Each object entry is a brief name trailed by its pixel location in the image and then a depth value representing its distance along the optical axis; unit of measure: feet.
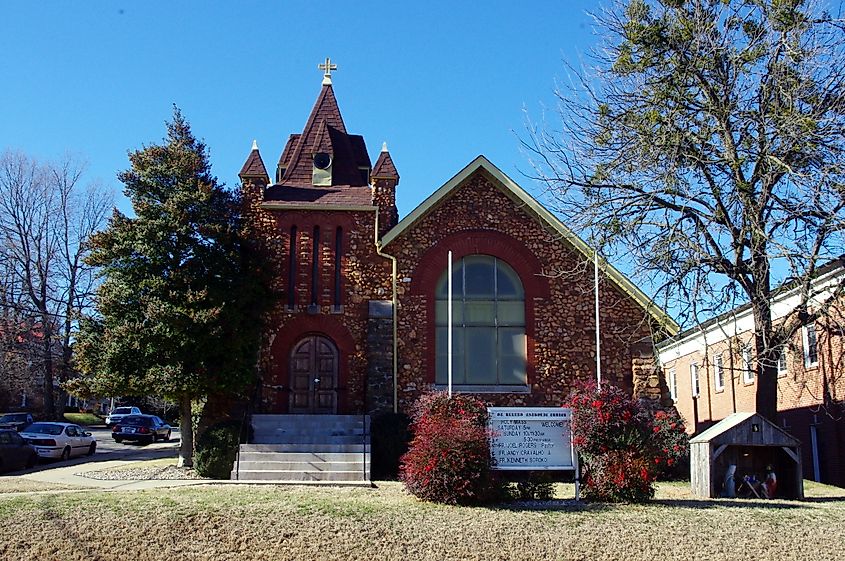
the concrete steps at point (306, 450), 61.93
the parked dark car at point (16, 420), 113.60
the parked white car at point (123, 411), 158.73
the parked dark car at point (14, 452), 73.77
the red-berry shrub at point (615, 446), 48.11
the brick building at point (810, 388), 70.03
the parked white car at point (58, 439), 86.48
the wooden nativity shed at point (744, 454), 52.90
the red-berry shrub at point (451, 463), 45.73
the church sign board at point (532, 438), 48.67
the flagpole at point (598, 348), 62.50
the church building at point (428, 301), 75.25
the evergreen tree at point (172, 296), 68.95
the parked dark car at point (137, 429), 123.54
